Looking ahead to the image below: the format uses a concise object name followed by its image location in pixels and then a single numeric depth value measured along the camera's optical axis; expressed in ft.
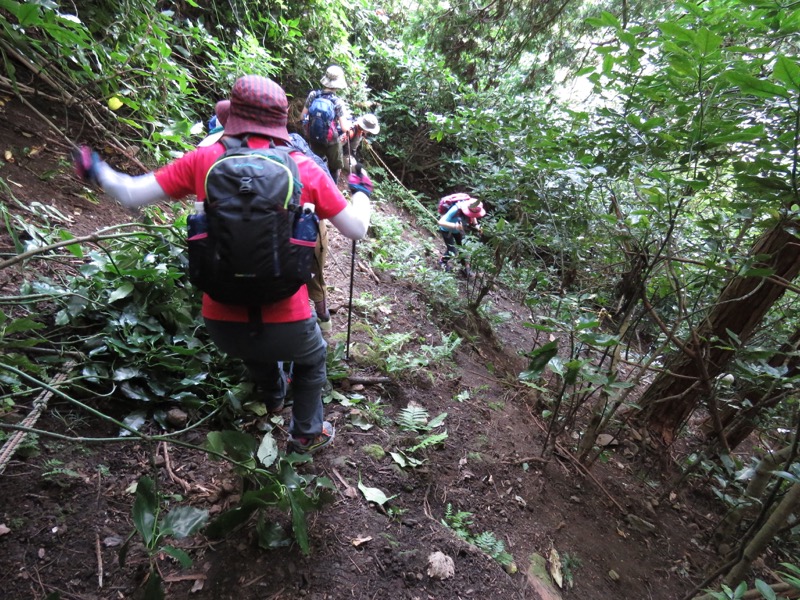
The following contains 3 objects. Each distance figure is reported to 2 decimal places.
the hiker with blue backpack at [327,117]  17.31
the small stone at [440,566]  6.52
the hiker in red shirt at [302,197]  5.85
